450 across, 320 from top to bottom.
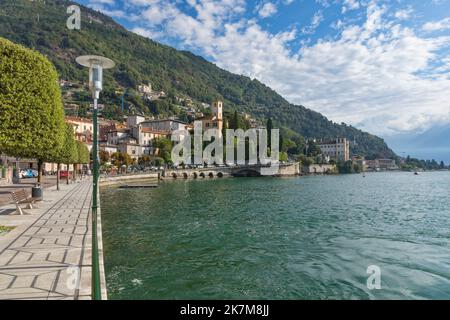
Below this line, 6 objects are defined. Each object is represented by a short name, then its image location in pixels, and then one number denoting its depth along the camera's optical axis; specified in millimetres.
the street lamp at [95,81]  8602
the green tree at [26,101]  12242
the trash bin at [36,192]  18227
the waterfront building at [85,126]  100062
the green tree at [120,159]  84938
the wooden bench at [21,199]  15105
